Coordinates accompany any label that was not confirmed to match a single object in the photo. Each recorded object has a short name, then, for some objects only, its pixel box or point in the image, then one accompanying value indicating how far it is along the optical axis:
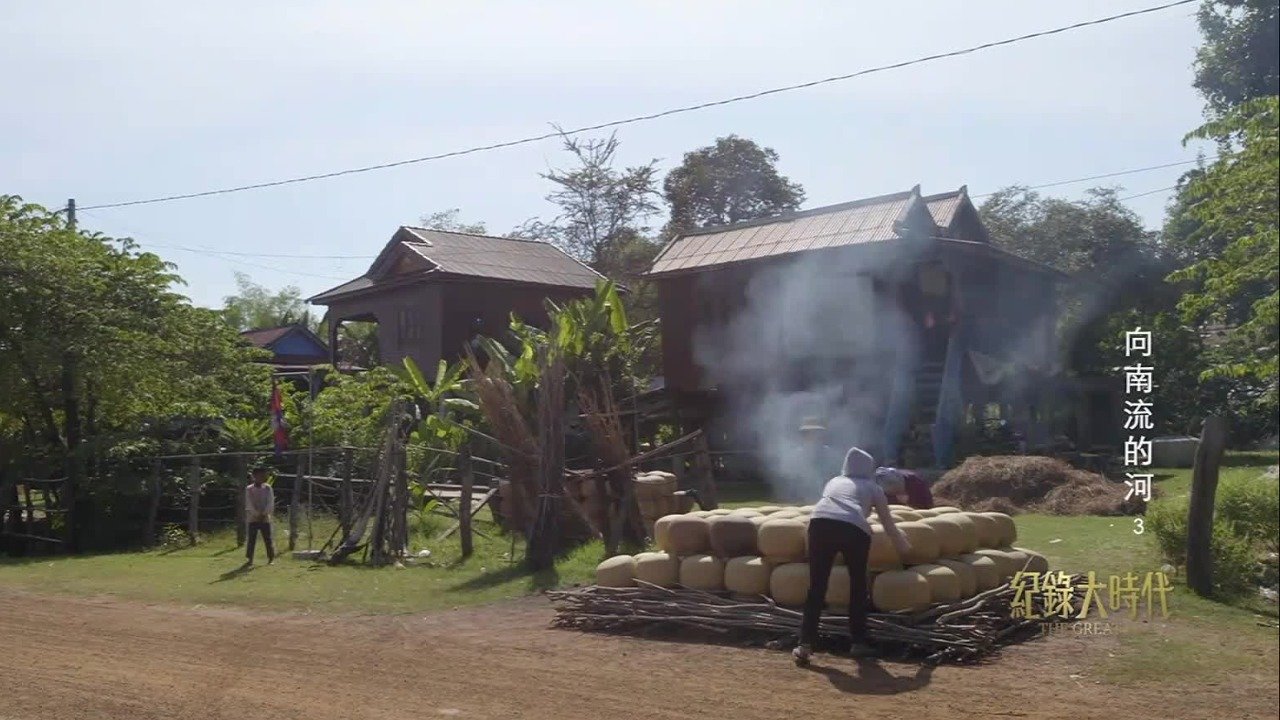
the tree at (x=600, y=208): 44.28
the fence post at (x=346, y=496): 18.12
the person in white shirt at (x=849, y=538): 9.40
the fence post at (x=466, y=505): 17.59
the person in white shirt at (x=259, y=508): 17.94
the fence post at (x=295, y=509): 19.42
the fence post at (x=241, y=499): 21.16
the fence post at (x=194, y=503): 21.67
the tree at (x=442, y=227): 61.59
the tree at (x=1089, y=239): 25.77
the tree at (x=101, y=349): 22.47
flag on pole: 20.05
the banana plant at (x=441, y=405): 20.67
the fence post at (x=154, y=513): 22.17
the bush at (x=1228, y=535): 10.91
